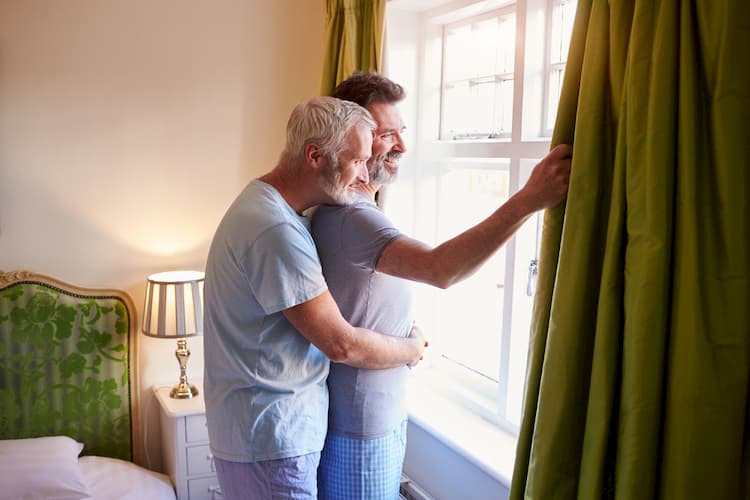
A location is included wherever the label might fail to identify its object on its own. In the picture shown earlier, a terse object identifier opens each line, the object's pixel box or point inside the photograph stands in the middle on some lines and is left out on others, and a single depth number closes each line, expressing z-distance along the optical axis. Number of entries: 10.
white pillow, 2.24
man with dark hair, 1.47
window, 2.08
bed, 2.54
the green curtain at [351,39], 2.47
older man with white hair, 1.42
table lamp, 2.62
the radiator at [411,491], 2.27
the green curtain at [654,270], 1.09
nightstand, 2.61
